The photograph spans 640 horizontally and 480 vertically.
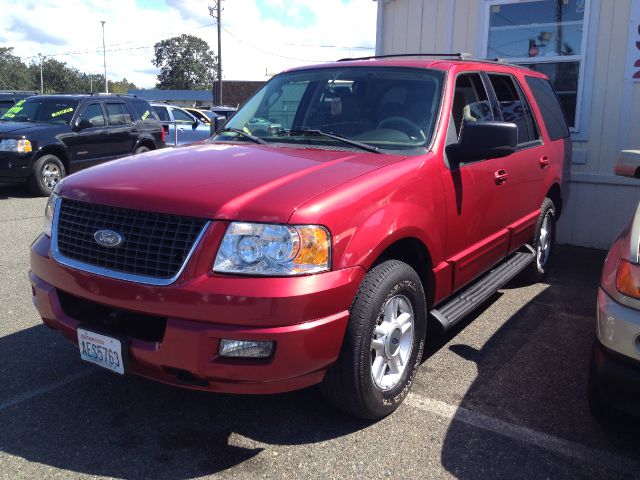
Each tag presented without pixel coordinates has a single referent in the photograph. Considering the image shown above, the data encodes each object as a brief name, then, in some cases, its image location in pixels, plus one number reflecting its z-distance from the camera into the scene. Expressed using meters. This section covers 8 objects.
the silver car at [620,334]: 2.69
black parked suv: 10.47
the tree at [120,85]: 105.68
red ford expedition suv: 2.66
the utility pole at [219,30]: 41.51
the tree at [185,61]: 106.31
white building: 7.02
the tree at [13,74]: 87.26
